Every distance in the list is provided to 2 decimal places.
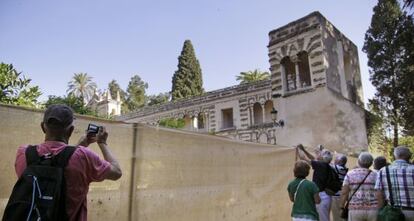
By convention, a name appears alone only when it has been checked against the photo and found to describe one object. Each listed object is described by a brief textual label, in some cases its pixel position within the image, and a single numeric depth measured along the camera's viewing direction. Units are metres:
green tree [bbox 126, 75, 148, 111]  64.31
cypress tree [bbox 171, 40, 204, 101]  39.50
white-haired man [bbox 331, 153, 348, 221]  6.37
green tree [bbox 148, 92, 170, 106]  61.32
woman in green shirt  4.85
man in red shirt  2.07
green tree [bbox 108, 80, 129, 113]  61.81
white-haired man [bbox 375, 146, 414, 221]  4.52
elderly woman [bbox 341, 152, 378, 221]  5.15
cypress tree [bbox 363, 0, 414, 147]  19.00
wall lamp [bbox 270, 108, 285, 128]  17.17
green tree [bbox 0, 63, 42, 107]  8.24
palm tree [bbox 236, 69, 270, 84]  45.22
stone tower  16.62
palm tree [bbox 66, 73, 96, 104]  60.69
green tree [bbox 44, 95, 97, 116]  17.84
